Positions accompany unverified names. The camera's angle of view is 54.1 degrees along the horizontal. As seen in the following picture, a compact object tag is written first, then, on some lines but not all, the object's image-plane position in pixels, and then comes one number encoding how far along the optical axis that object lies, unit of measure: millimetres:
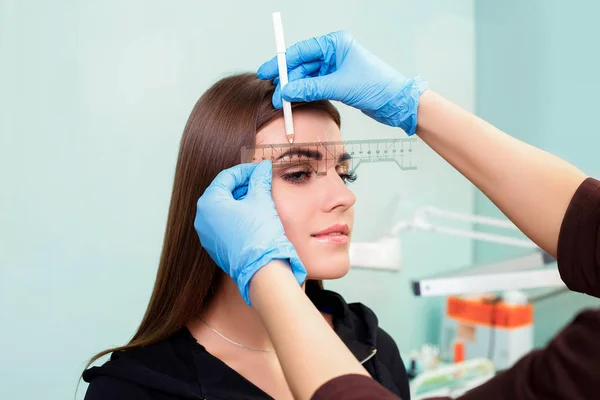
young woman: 1178
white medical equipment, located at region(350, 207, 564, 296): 1532
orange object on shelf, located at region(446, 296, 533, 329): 2453
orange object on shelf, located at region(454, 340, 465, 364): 2533
